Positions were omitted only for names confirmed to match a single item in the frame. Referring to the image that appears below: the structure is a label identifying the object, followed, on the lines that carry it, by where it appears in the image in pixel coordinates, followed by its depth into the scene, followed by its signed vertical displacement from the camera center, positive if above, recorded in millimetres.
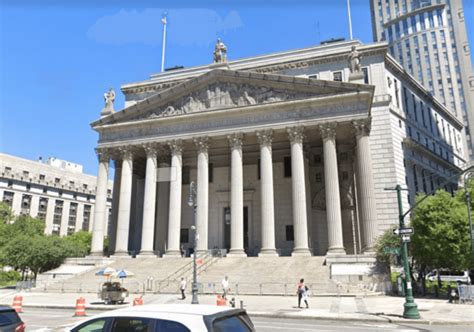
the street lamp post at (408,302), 17656 -1913
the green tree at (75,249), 42031 +1386
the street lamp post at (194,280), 21248 -1099
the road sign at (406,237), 19250 +1087
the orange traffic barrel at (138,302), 20241 -2059
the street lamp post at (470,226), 24839 +2069
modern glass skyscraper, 91250 +48656
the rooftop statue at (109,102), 45781 +18609
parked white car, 5637 -863
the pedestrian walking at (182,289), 25872 -1801
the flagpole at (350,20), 51356 +31633
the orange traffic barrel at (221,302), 18859 -1957
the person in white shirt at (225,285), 24488 -1501
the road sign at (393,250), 20052 +484
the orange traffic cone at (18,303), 20553 -2113
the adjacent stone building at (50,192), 81062 +15397
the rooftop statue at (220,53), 42781 +22586
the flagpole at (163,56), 59791 +30896
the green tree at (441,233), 26156 +1728
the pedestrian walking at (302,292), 21594 -1753
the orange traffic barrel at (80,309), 18438 -2173
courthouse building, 36031 +11722
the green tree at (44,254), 39688 +834
